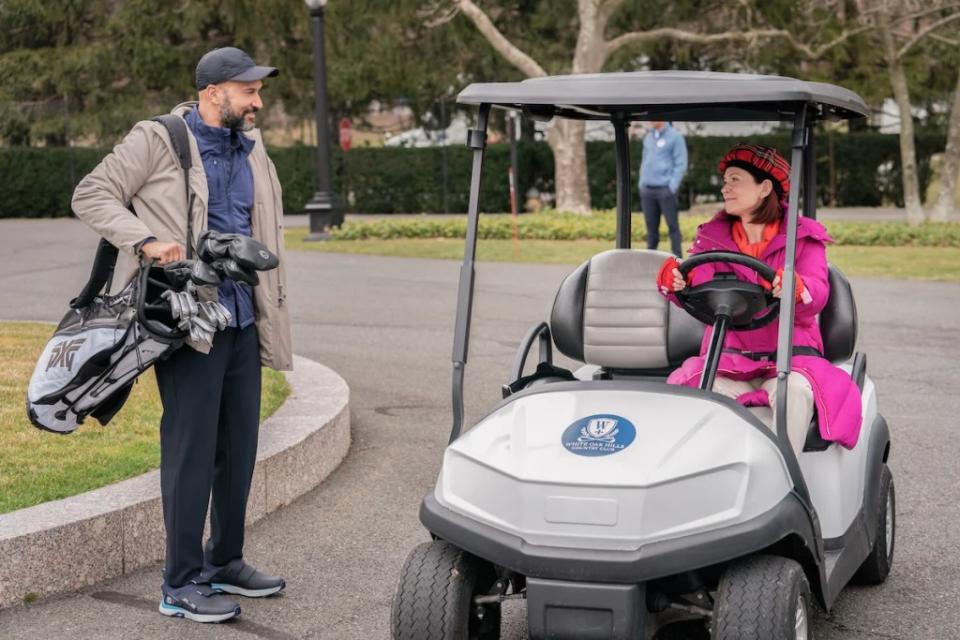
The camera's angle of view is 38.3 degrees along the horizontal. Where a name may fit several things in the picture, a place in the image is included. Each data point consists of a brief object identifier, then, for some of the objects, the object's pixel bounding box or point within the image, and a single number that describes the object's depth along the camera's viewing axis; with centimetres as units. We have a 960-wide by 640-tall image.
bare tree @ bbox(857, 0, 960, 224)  1870
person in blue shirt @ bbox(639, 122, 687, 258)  1400
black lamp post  1841
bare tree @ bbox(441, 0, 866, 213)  2180
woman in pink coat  407
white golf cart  327
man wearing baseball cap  412
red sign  2614
